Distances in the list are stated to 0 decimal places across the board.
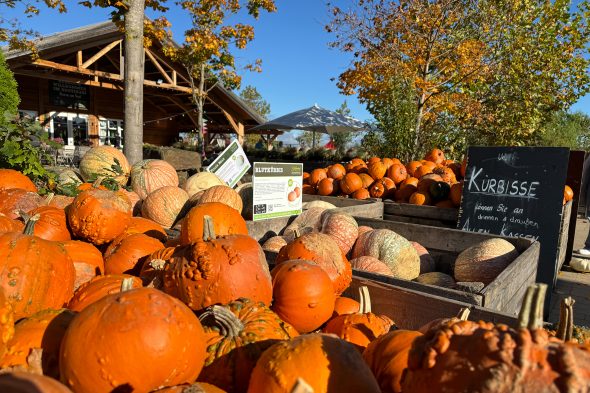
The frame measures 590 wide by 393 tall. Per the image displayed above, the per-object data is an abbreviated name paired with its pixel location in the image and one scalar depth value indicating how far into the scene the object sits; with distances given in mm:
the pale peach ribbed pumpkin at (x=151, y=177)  4355
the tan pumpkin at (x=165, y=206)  3588
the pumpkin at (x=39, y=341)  1161
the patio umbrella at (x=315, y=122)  17469
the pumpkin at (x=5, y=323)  1104
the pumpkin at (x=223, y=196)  3503
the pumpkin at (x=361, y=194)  5702
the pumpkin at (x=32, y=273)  1490
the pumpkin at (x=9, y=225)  2070
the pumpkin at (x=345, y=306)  2006
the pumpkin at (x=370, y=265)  2727
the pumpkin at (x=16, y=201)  2625
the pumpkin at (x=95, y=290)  1648
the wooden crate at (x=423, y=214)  4797
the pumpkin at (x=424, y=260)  3385
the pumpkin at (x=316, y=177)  6434
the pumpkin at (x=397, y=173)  6117
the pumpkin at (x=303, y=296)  1740
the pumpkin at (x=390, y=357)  1188
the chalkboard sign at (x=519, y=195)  4039
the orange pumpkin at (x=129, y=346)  1058
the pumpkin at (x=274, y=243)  3004
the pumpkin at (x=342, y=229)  3225
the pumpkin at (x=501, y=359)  754
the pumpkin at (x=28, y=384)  811
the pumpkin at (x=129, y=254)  2240
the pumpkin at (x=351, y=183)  5852
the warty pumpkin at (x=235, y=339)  1257
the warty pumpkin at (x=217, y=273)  1527
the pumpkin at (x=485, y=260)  2917
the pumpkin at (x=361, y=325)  1579
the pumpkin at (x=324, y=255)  2117
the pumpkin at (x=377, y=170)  6137
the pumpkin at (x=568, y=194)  5223
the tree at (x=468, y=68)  10188
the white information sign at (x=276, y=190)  3660
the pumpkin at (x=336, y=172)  6350
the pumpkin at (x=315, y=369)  1039
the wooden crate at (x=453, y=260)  1996
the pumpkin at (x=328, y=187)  6062
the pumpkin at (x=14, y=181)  3074
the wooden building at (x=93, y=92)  13172
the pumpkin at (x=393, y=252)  2957
